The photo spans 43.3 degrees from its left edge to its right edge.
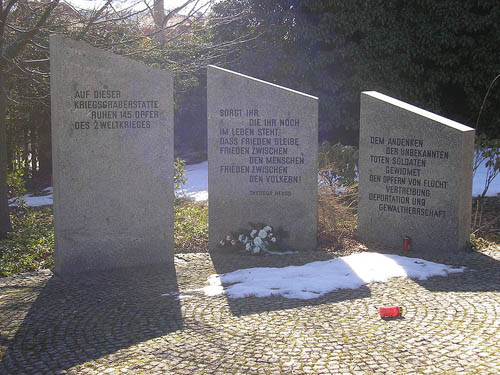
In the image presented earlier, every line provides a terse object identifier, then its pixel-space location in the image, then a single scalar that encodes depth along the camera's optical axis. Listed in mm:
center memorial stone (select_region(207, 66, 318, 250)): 6906
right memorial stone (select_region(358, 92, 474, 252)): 6695
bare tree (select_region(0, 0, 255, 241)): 7395
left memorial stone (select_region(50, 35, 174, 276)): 6113
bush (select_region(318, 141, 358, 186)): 9672
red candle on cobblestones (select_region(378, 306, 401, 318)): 4613
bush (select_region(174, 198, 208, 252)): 7410
